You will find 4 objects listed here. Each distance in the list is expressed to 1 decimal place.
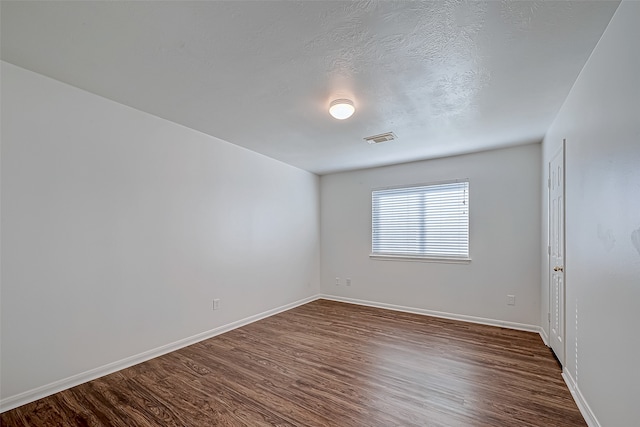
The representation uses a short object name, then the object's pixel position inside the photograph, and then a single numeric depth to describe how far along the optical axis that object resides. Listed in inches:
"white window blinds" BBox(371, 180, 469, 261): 166.7
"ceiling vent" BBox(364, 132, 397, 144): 133.2
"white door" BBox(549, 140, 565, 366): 102.6
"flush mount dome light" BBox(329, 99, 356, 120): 98.0
